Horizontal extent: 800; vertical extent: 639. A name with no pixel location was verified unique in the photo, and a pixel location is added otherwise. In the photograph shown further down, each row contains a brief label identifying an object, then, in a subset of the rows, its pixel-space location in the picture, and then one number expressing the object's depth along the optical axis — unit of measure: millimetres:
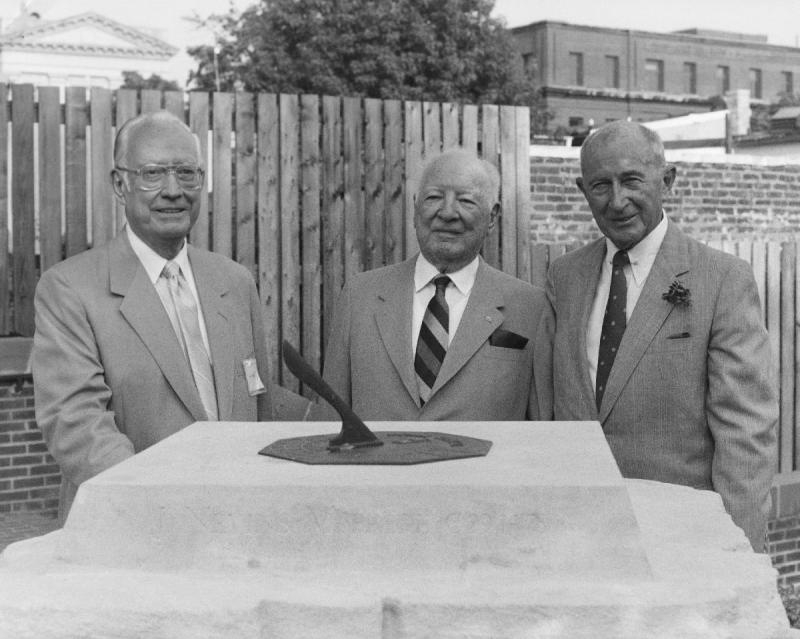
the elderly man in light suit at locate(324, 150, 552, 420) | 3396
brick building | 54219
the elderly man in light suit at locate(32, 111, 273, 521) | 2920
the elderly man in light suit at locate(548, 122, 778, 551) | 3049
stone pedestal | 1929
